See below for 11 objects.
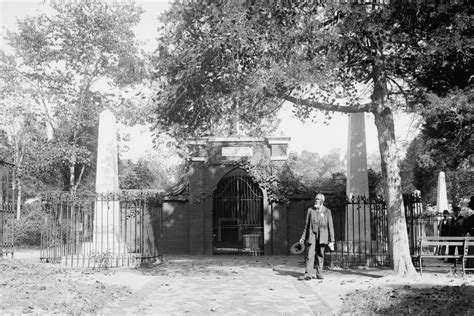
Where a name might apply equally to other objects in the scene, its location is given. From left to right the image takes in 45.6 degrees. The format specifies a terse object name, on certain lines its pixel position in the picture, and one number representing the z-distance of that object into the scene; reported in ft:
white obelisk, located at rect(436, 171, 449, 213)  71.67
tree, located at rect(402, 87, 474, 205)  41.52
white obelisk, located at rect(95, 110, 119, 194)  55.26
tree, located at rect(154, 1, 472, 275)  40.27
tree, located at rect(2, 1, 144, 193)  113.70
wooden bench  42.46
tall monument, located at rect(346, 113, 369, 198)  56.65
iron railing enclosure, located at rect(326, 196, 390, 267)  51.42
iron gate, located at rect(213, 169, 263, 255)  77.20
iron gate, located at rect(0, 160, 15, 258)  51.73
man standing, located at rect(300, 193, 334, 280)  41.22
